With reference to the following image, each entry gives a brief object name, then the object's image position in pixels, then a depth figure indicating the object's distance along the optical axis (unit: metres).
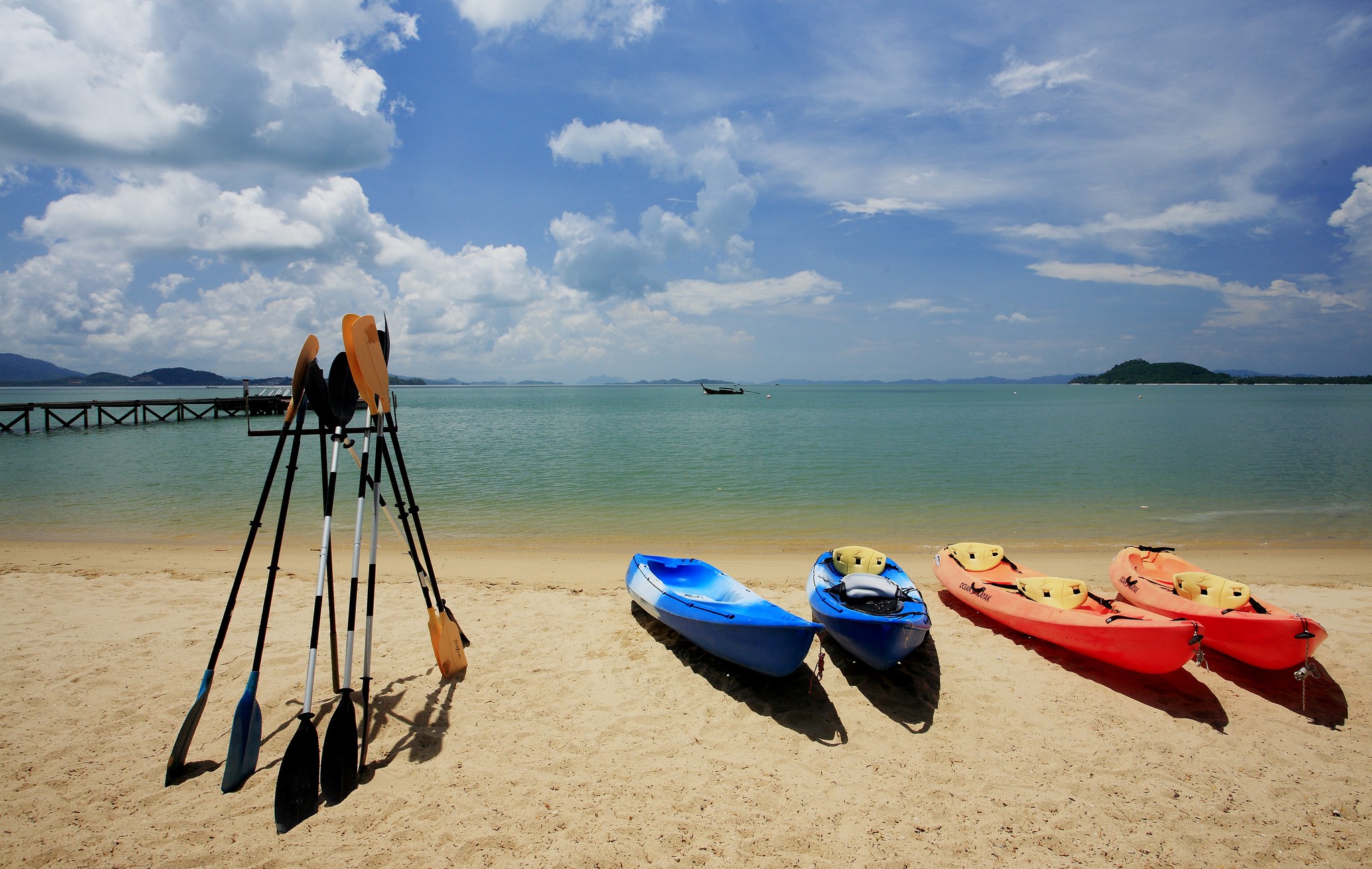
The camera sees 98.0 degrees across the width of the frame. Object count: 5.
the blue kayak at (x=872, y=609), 5.49
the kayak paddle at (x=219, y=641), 4.24
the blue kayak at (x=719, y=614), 5.27
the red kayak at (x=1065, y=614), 5.54
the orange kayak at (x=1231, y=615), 5.59
